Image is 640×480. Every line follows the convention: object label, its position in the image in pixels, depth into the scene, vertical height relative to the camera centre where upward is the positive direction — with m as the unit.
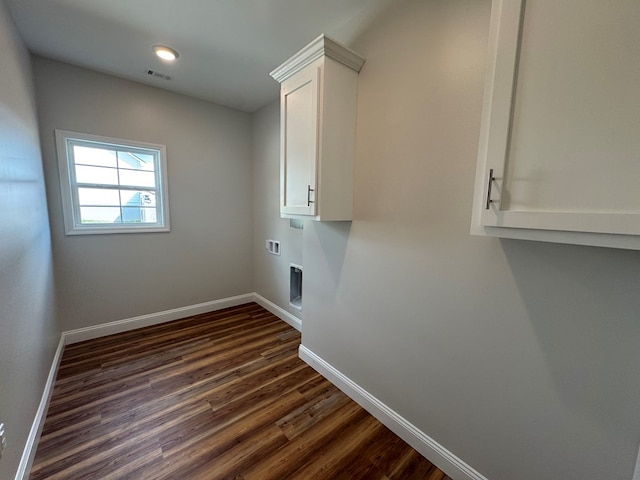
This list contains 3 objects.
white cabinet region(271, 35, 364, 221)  1.57 +0.54
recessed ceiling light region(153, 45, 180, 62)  2.07 +1.27
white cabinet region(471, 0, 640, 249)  0.68 +0.27
